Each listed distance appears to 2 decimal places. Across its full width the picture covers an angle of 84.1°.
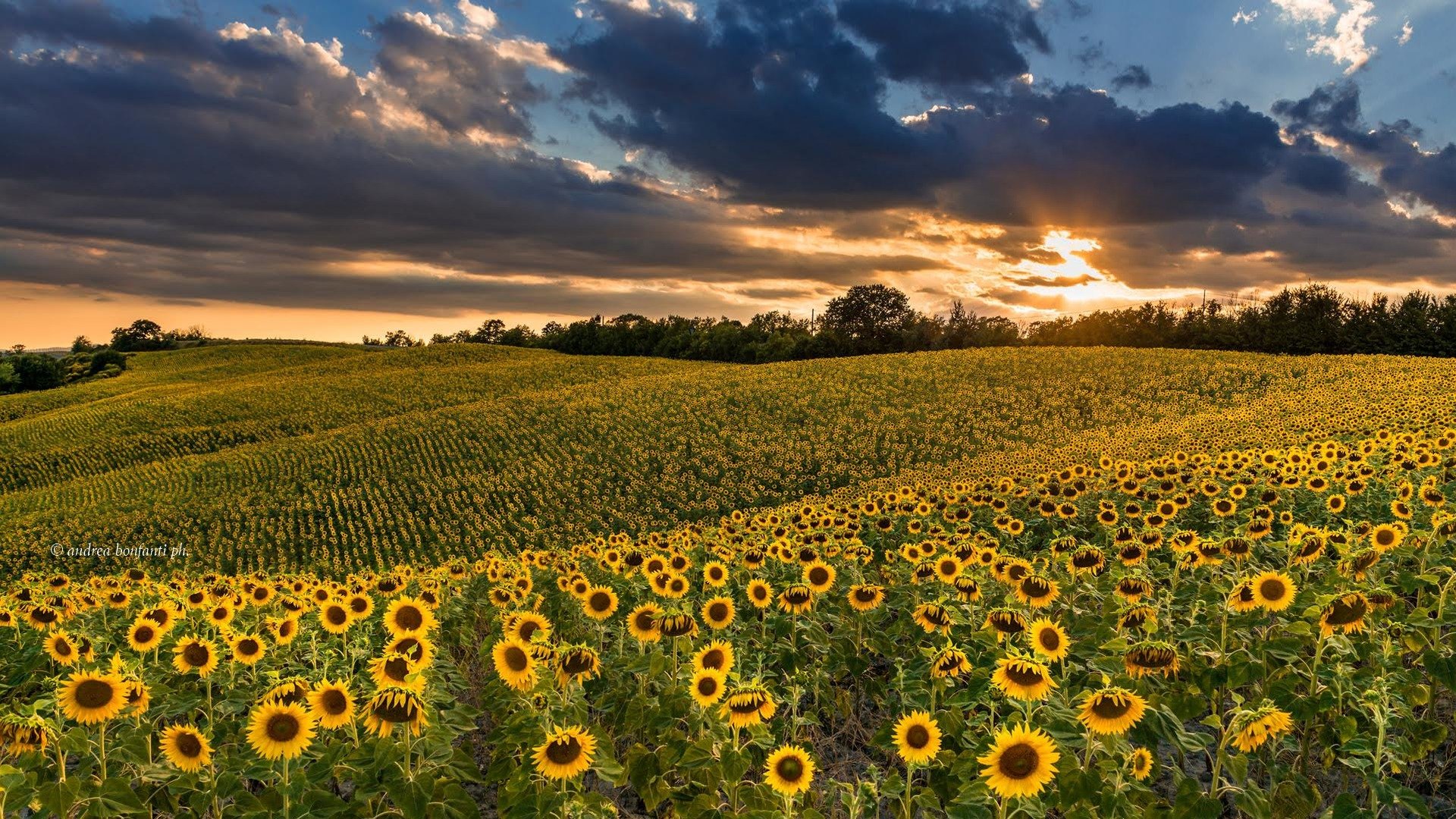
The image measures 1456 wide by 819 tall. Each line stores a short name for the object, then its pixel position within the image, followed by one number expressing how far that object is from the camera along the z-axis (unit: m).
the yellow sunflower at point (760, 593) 6.24
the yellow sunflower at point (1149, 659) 4.55
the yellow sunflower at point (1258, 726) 4.00
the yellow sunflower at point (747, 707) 4.35
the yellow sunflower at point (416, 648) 4.63
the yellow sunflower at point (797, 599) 6.18
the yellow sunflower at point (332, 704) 4.19
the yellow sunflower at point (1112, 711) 3.94
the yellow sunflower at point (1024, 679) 4.13
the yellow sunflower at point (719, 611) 5.90
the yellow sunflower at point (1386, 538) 6.20
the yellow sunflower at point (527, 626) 5.34
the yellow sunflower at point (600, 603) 6.06
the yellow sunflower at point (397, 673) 4.09
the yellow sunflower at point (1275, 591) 4.96
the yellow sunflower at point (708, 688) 4.54
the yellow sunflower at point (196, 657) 5.30
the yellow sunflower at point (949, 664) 4.84
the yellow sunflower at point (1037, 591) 5.62
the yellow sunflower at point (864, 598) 6.31
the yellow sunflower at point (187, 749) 4.27
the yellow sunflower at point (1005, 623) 5.05
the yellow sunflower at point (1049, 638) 4.64
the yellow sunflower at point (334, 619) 6.08
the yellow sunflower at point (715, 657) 4.86
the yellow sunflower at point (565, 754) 3.89
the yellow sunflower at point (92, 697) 4.48
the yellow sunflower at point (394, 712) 3.99
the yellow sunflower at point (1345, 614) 4.55
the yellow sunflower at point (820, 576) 6.55
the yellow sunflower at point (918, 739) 4.12
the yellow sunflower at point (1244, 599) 5.12
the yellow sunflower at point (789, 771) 3.98
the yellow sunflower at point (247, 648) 5.48
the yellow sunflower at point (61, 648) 5.59
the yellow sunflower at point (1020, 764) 3.65
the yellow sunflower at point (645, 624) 5.43
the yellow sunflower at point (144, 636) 5.82
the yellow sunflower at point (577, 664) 4.67
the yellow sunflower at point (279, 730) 4.12
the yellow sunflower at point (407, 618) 5.37
